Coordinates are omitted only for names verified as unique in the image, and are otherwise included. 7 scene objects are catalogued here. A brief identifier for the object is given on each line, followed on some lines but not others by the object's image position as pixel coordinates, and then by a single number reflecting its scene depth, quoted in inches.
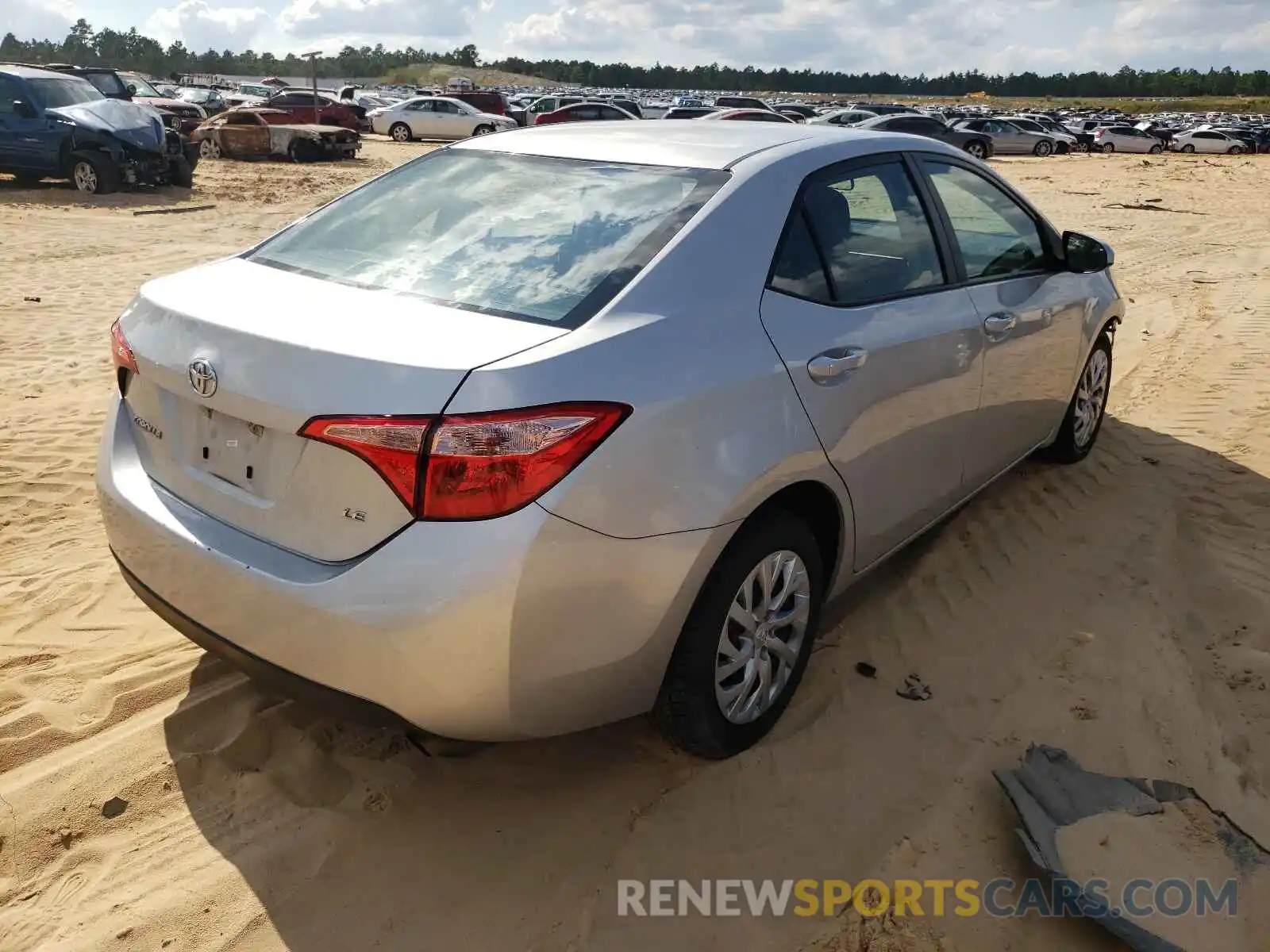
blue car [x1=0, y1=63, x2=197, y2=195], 594.2
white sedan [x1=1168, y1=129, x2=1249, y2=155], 1599.4
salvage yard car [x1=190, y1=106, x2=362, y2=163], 859.4
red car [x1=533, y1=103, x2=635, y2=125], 1085.0
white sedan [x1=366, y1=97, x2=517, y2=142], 1253.7
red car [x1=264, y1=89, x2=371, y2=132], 1180.5
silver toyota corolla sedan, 86.9
